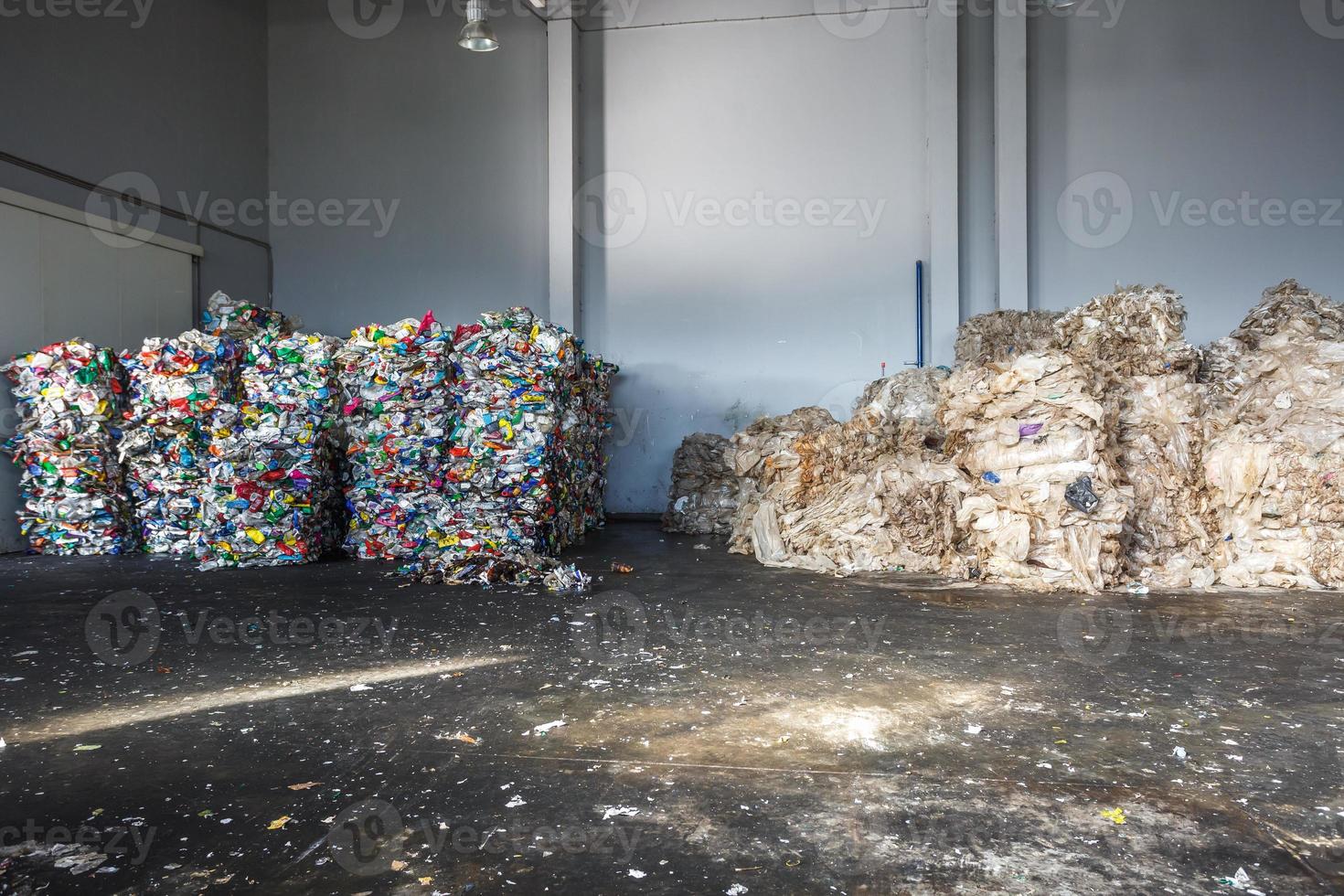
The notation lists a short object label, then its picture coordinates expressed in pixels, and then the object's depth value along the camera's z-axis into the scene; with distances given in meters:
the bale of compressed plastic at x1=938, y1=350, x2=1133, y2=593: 5.26
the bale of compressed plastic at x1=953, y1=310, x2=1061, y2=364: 8.21
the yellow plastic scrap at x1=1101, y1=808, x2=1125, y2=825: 2.20
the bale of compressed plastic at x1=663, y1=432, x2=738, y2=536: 8.73
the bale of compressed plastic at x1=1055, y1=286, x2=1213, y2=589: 5.53
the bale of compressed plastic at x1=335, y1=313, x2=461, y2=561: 6.31
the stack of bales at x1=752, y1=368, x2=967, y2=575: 5.98
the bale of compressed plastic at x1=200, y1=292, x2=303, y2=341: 8.55
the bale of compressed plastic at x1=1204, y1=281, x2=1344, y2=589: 5.33
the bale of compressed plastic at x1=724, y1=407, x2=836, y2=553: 7.37
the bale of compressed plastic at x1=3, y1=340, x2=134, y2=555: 6.97
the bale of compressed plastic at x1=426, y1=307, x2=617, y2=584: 6.09
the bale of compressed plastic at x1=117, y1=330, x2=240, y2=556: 6.58
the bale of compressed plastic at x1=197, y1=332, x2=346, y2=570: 6.14
